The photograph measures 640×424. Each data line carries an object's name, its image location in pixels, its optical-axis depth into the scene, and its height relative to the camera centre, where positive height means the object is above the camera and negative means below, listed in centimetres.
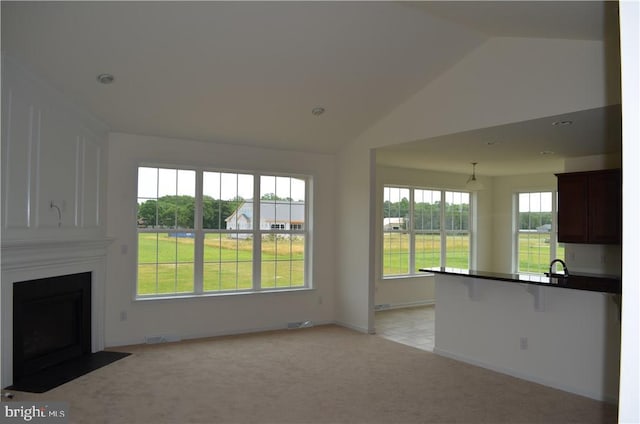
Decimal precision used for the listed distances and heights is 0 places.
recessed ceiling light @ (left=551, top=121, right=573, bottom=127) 439 +92
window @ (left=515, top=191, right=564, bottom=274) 871 -25
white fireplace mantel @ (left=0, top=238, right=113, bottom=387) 378 -47
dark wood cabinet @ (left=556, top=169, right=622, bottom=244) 582 +17
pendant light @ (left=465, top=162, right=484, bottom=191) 703 +52
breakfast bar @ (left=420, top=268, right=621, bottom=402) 403 -104
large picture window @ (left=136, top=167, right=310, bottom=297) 582 -18
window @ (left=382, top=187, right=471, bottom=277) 831 -19
